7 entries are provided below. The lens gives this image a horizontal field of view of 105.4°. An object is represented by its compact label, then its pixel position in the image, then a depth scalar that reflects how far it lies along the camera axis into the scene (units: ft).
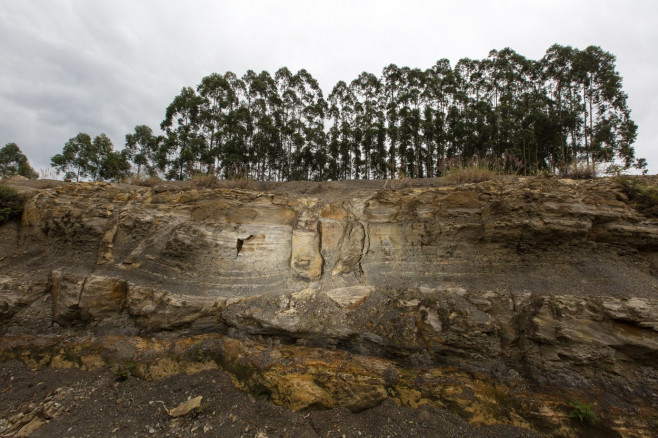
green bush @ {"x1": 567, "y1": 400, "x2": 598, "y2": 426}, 11.93
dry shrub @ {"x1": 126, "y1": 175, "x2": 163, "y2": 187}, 26.48
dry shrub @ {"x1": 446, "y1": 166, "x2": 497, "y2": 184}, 21.48
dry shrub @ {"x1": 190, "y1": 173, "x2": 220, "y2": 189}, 25.17
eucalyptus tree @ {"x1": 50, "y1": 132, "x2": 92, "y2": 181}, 69.36
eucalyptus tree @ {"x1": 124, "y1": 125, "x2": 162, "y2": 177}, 72.23
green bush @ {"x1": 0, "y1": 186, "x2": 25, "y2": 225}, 21.84
